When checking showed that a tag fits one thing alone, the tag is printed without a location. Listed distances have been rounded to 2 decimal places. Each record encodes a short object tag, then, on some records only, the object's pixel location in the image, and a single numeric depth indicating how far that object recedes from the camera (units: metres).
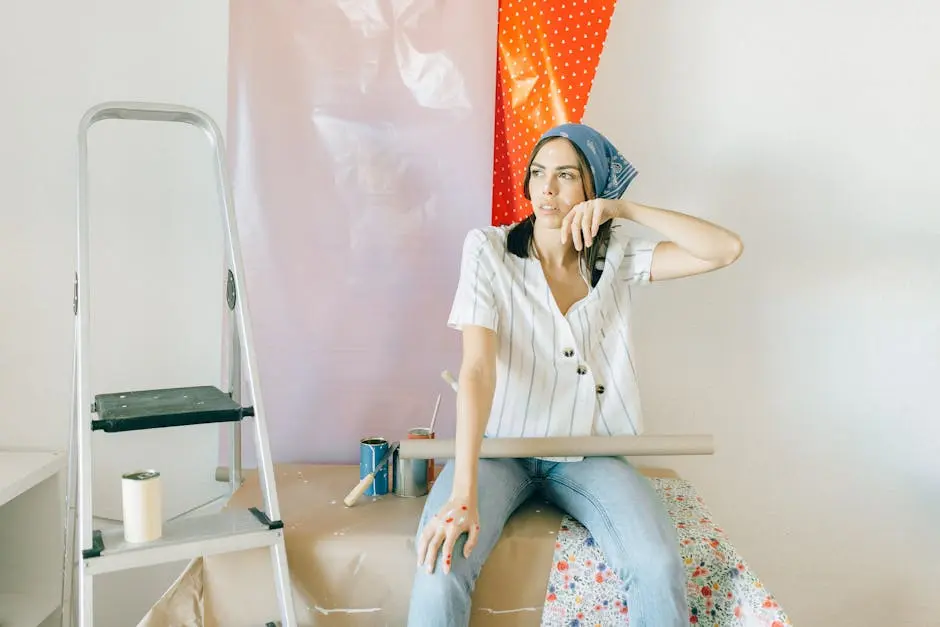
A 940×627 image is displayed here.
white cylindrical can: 1.25
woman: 1.36
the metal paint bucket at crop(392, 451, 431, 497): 1.64
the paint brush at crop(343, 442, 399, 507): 1.55
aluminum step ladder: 1.23
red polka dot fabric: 1.69
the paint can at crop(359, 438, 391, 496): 1.62
